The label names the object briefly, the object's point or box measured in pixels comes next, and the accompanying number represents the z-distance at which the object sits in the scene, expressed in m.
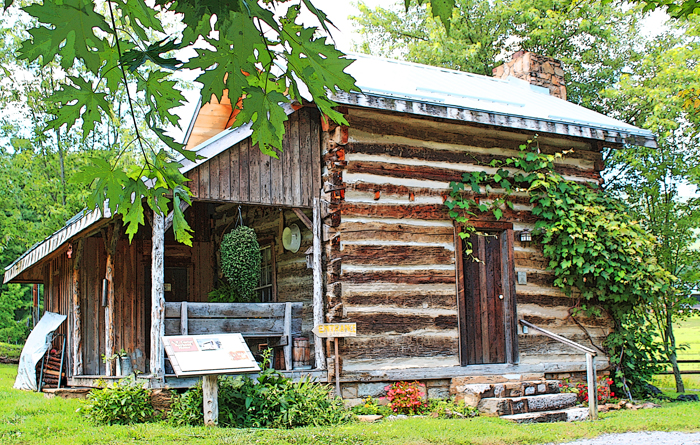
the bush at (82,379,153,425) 7.46
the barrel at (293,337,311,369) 9.02
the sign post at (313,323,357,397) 8.37
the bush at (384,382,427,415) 8.62
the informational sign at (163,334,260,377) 7.12
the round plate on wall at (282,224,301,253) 10.29
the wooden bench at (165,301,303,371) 8.21
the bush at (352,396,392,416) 8.46
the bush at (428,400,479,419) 8.49
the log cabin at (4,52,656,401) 8.79
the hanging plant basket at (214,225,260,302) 8.73
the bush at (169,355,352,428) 7.45
